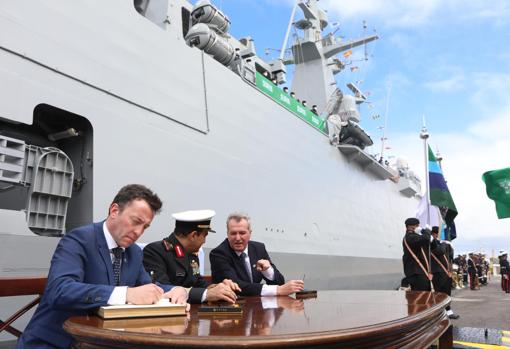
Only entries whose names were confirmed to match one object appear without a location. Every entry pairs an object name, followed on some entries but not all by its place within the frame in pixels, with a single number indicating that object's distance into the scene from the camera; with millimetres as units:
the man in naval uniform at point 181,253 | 2604
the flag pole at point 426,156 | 6480
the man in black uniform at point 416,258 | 5672
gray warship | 4379
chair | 2536
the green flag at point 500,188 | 5785
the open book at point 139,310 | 1445
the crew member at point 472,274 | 15125
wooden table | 1094
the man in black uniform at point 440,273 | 6402
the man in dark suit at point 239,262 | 2971
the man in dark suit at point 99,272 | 1577
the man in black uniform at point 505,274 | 13838
